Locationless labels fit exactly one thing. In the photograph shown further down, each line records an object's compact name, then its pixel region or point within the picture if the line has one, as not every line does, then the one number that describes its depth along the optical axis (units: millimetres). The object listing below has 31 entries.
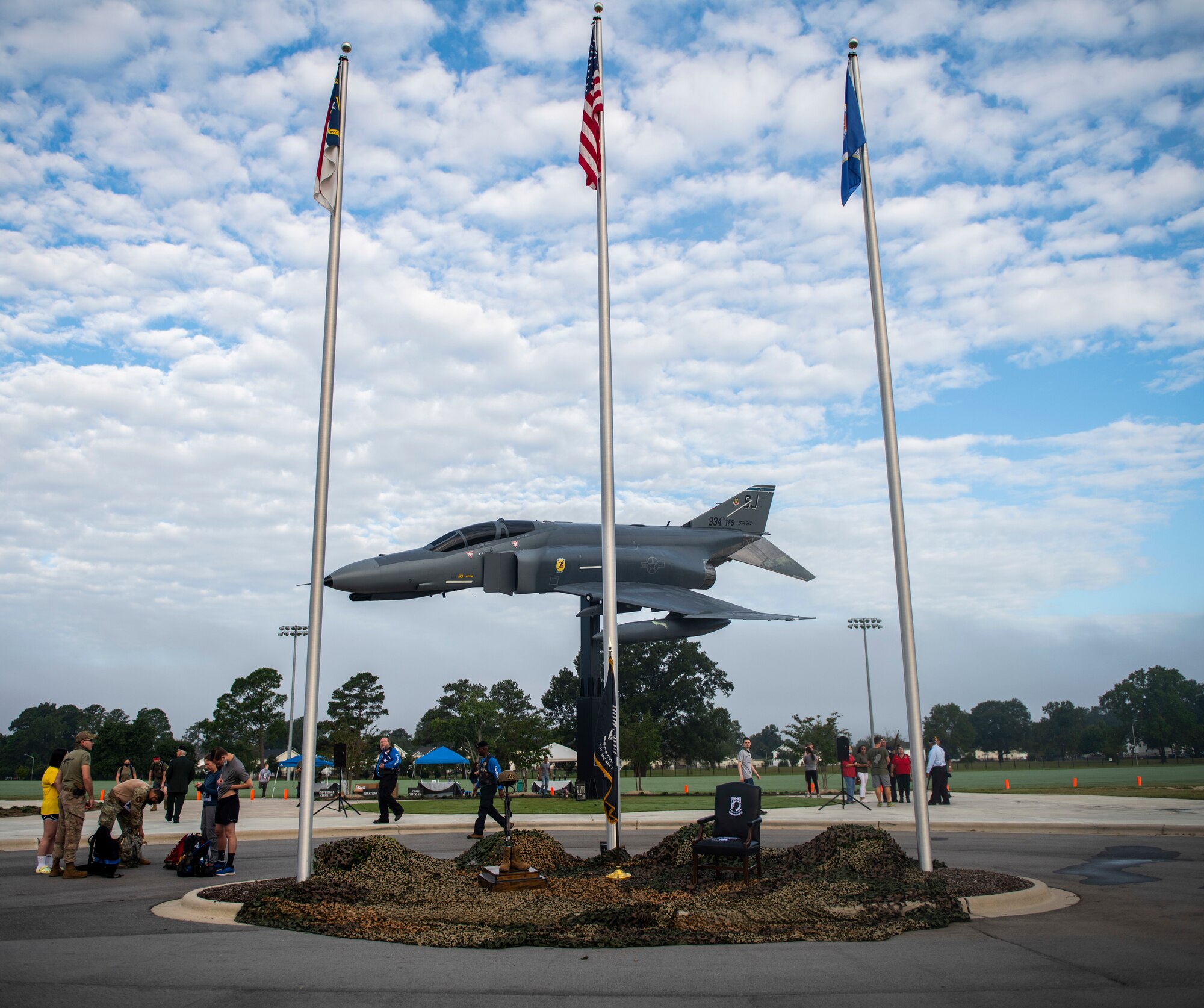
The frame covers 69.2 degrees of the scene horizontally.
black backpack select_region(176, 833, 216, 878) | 11883
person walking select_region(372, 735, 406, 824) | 18328
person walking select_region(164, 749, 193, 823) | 19453
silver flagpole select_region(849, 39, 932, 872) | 9844
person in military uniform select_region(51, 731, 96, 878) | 11250
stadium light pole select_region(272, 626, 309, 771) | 52031
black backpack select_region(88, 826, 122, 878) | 11984
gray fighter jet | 21453
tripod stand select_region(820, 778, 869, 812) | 22656
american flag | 13492
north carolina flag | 11547
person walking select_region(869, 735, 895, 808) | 23547
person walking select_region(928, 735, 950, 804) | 22328
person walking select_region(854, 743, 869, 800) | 23578
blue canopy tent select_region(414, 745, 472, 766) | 49688
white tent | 54438
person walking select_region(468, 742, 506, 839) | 16125
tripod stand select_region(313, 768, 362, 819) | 20934
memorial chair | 9672
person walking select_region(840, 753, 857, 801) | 22916
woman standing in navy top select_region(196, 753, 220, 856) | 11898
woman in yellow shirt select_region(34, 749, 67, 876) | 11945
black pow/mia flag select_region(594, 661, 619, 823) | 11492
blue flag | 11859
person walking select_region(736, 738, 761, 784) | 20766
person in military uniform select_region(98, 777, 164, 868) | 12250
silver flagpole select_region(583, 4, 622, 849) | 11984
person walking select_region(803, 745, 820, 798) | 27375
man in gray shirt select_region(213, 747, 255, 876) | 11570
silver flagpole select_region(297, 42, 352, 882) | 9523
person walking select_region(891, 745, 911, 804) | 24406
